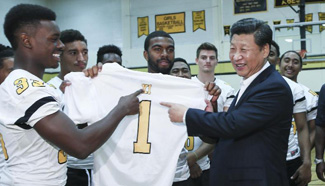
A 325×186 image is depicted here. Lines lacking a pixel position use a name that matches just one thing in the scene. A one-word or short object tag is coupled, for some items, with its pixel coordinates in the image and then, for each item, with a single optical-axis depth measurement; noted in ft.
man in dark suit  7.57
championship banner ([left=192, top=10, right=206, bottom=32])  41.37
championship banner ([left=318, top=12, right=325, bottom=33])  36.17
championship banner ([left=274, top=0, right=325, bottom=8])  36.93
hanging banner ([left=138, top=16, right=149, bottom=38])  43.73
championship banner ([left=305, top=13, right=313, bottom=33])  36.60
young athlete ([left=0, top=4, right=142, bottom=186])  6.39
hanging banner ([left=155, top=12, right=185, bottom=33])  42.24
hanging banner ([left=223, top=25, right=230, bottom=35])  40.09
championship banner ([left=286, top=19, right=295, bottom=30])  37.14
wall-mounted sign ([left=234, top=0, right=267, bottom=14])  38.60
